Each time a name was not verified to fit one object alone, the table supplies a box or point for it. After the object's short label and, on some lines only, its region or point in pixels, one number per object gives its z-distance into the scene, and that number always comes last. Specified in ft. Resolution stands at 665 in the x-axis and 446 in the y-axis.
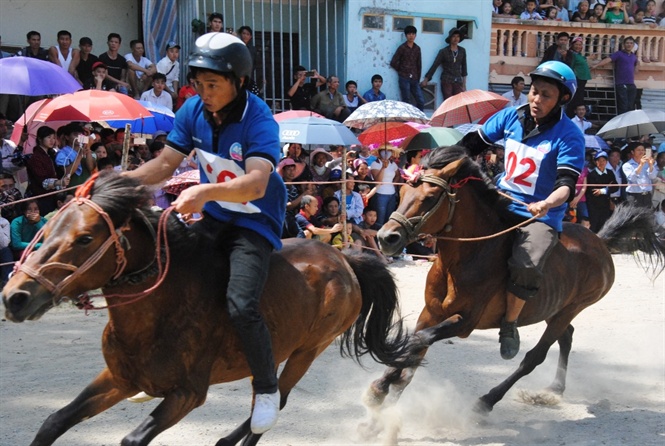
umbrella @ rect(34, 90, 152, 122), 33.40
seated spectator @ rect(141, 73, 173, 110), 42.71
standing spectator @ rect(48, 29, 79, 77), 42.21
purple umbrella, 33.01
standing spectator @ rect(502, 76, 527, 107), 54.24
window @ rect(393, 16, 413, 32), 55.98
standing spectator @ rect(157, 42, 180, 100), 46.24
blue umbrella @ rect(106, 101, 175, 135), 40.19
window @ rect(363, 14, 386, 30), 55.01
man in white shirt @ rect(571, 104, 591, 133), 56.13
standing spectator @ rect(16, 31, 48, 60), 40.91
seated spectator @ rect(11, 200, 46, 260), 31.27
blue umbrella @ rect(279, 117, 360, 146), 36.86
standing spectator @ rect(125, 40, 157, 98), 44.19
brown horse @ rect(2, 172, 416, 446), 11.52
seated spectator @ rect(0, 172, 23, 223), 31.58
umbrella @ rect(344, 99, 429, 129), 41.81
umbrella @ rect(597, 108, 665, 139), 51.24
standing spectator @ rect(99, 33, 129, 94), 43.45
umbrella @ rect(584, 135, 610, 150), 50.19
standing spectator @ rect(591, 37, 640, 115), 62.69
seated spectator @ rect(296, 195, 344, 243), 35.14
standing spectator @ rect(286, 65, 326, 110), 49.26
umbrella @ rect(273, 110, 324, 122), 39.45
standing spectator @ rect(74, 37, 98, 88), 42.65
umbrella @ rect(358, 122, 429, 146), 44.80
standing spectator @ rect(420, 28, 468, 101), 55.52
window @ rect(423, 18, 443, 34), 57.06
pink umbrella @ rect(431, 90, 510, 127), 44.80
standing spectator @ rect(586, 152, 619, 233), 48.98
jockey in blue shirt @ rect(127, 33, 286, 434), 12.99
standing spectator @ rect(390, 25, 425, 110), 54.29
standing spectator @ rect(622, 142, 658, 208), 50.06
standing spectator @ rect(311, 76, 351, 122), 48.21
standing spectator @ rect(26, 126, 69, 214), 33.24
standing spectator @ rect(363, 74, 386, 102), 51.57
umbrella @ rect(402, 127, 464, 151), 42.32
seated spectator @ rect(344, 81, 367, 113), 50.27
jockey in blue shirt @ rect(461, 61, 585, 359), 18.40
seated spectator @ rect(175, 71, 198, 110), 43.29
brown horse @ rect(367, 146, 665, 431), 17.83
